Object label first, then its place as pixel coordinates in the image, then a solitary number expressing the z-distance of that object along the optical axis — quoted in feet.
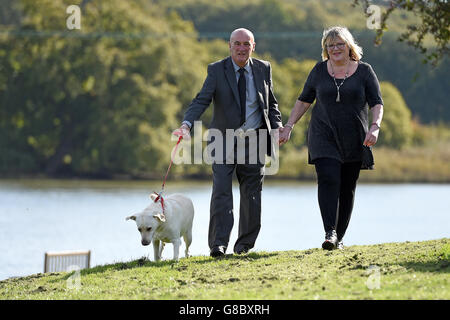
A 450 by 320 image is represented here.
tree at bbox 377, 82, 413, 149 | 207.31
